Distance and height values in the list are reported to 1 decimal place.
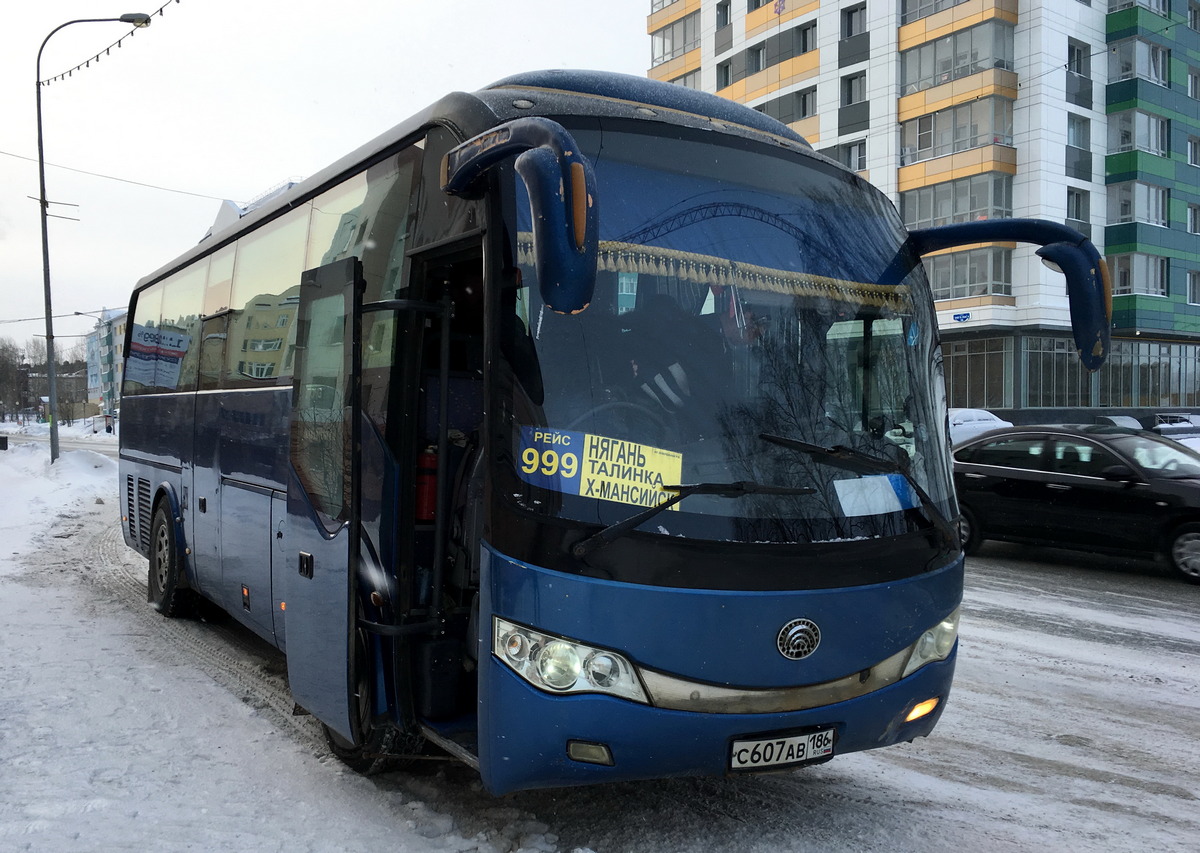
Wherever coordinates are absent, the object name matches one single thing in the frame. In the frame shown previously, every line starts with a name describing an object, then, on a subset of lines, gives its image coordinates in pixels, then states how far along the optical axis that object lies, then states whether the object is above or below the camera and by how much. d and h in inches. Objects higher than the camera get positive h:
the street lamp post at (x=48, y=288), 952.3 +107.3
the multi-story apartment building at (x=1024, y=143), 1441.9 +382.0
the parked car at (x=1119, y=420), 1353.3 -42.9
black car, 386.0 -41.9
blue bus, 135.4 -8.5
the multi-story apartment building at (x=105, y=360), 4537.4 +179.8
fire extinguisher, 166.4 -15.1
